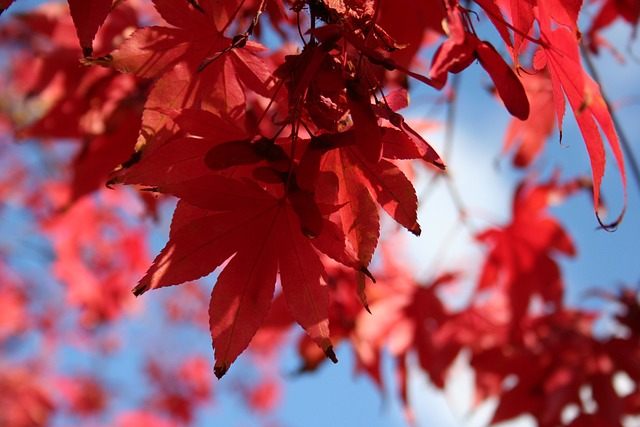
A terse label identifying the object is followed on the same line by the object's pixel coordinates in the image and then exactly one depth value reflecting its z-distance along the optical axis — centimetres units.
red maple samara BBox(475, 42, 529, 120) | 39
